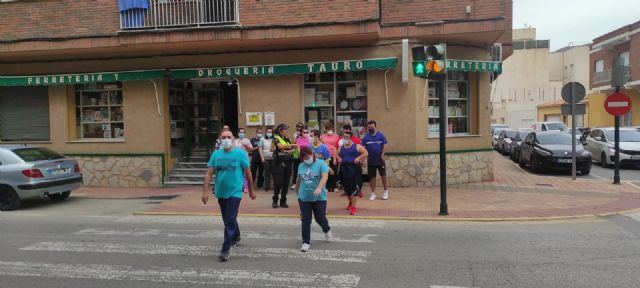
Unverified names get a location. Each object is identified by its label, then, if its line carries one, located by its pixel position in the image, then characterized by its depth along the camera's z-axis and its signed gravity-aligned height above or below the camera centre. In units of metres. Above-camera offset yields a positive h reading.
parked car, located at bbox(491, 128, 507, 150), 30.08 -0.99
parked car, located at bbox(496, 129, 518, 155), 25.62 -1.09
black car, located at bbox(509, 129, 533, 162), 21.18 -1.06
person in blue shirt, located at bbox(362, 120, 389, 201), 10.85 -0.53
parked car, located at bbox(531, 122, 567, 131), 28.74 -0.40
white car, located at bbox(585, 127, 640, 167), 18.25 -1.04
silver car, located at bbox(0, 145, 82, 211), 10.66 -0.99
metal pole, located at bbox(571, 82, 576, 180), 13.67 +0.13
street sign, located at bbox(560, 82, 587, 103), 13.56 +0.71
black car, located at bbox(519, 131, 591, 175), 16.42 -1.13
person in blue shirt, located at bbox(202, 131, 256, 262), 6.45 -0.70
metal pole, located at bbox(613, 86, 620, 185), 13.42 -0.92
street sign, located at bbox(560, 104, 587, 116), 13.54 +0.25
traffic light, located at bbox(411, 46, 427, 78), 9.30 +1.08
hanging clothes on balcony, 13.41 +3.00
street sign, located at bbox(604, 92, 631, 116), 13.55 +0.39
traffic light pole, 9.23 -0.44
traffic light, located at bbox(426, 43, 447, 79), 9.17 +1.06
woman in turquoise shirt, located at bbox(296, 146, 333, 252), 6.91 -0.90
